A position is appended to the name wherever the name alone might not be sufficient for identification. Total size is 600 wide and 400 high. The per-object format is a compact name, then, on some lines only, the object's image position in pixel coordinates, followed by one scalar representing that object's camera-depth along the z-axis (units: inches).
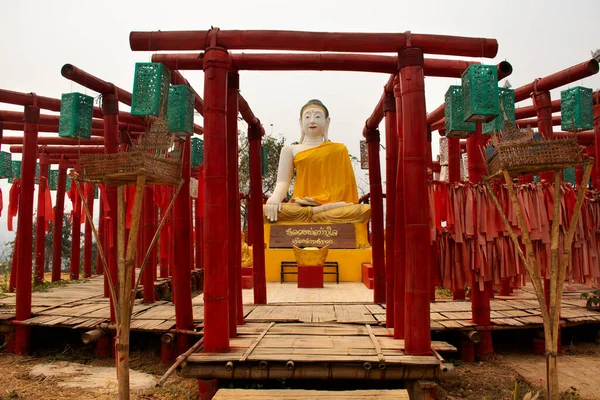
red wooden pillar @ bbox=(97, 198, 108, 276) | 448.8
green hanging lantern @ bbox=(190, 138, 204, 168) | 330.0
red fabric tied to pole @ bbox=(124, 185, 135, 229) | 253.5
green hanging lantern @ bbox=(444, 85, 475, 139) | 210.1
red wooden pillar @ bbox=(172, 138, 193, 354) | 249.3
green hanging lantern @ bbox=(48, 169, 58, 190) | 516.4
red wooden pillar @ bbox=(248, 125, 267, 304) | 312.2
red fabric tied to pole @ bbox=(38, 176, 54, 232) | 440.5
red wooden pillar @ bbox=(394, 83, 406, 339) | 215.3
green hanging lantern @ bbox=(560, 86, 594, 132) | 267.4
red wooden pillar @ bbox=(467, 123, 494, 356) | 254.7
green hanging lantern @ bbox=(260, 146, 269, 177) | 409.4
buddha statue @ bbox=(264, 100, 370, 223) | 584.7
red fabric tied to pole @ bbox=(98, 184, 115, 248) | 263.2
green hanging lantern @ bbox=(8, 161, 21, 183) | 457.9
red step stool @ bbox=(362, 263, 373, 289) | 405.8
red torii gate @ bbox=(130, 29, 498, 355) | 189.9
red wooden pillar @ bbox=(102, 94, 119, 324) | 267.6
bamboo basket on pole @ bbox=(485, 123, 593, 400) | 167.8
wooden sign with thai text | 494.6
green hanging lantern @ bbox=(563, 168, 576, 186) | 434.3
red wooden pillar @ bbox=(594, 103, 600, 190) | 311.4
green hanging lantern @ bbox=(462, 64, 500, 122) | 187.2
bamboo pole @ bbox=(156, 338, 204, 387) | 179.1
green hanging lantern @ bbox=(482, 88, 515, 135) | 228.1
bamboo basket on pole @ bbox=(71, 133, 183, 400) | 171.2
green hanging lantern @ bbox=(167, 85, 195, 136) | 212.7
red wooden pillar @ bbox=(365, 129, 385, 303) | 319.0
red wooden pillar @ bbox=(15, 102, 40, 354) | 285.1
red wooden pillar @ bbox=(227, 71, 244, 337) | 235.2
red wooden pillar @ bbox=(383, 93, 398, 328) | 239.5
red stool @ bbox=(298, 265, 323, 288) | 411.2
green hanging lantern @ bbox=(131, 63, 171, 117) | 189.6
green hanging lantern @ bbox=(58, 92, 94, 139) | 249.0
